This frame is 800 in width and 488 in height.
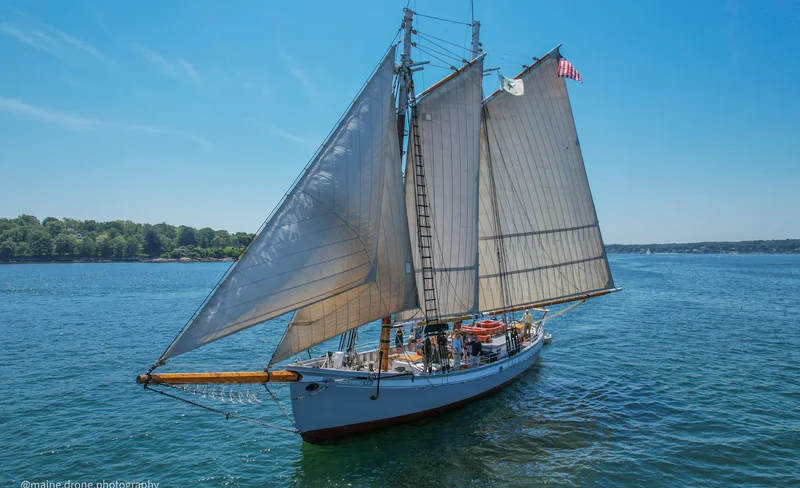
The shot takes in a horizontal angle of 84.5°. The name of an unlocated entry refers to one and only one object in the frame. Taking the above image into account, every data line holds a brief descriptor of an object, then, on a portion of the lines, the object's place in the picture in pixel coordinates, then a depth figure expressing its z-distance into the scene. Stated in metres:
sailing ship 13.84
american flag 25.84
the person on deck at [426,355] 19.08
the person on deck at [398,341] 22.67
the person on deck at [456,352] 20.44
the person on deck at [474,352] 21.31
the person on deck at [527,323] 29.22
